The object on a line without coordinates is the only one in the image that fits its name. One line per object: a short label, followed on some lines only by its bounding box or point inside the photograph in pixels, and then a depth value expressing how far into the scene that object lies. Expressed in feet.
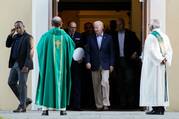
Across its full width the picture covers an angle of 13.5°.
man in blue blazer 58.23
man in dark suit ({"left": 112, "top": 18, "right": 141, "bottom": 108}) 60.59
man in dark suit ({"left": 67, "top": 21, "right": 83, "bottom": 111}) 58.70
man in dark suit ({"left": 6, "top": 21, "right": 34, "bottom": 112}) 55.26
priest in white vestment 53.31
